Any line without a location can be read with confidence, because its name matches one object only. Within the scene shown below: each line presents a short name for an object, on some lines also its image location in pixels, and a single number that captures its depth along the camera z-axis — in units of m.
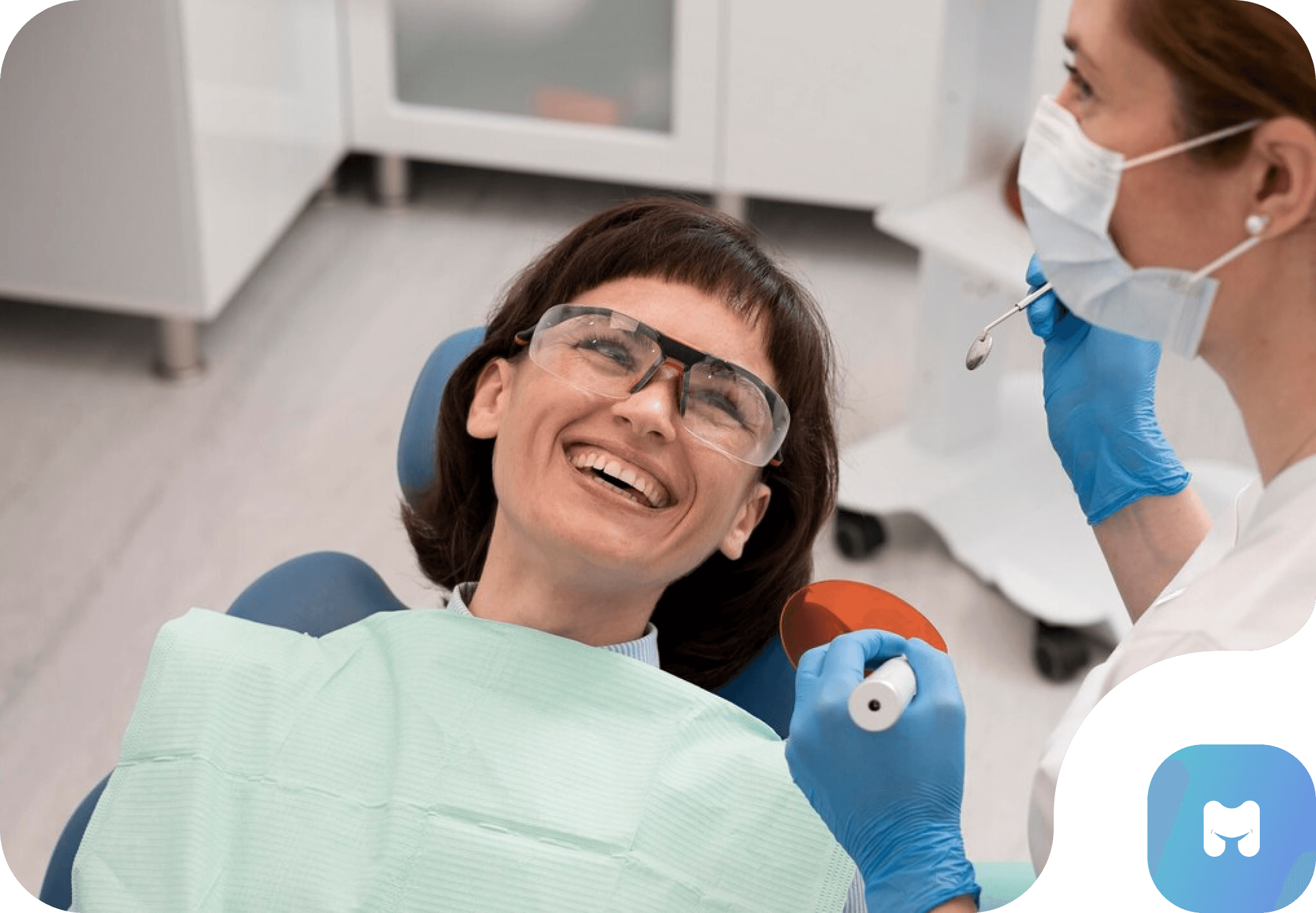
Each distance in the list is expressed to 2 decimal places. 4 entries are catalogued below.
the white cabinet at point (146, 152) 2.99
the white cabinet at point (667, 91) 3.56
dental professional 1.02
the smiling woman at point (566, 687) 1.47
